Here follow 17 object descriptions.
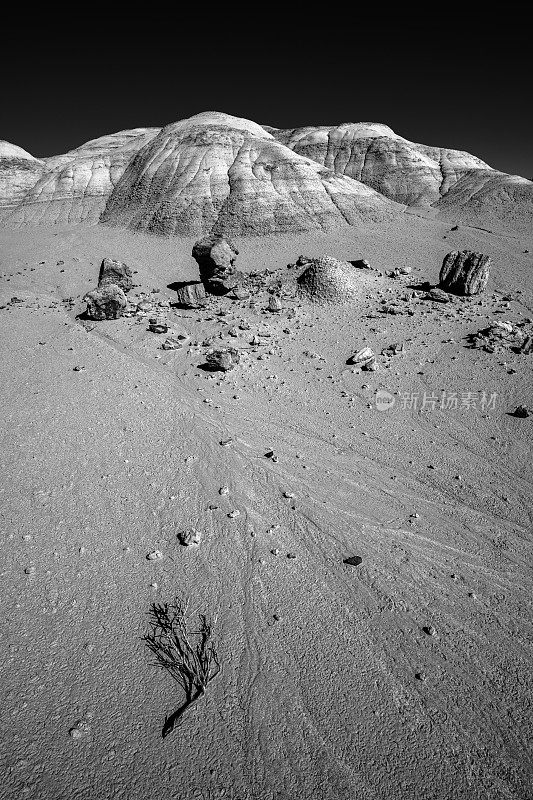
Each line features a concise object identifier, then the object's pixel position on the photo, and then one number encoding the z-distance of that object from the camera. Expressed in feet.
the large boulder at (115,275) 62.90
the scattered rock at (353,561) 20.22
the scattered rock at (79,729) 13.47
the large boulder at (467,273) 54.34
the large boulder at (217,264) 58.85
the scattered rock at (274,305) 52.75
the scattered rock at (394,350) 43.01
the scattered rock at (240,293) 57.21
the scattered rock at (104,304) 51.08
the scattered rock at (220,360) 39.55
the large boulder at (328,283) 55.11
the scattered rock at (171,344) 44.73
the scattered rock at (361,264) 66.88
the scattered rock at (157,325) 48.25
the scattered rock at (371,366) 40.02
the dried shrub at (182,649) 14.85
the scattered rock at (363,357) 41.14
